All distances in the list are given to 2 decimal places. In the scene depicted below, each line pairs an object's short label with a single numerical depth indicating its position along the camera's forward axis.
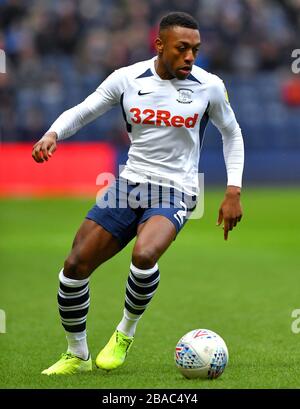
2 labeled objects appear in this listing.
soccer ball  13.30
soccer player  14.09
